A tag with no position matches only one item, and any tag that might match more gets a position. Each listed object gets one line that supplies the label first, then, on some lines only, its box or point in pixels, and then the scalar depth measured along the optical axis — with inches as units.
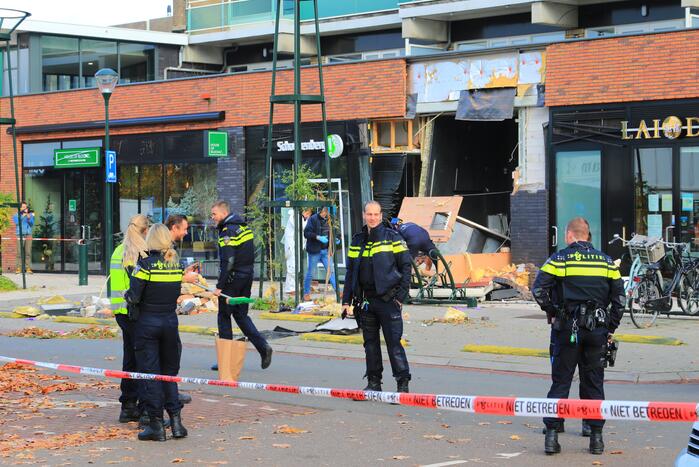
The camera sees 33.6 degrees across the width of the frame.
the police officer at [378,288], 417.4
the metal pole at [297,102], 733.3
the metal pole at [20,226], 1002.7
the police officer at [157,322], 351.6
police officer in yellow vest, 360.8
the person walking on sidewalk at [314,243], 851.4
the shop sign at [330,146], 1015.6
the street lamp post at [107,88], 895.7
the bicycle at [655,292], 650.2
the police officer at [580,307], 331.9
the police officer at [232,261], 487.5
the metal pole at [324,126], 742.3
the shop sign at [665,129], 831.1
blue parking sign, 914.1
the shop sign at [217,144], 1077.8
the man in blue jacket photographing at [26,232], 1208.8
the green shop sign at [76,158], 1207.6
